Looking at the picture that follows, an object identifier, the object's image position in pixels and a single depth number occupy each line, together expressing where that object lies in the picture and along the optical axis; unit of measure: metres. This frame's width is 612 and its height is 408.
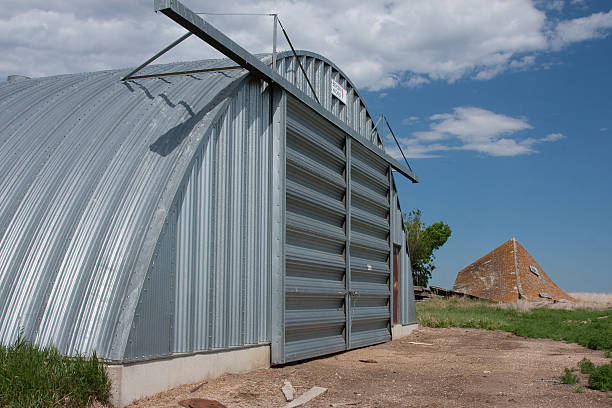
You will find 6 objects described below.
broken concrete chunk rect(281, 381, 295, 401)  8.39
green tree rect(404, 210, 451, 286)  47.78
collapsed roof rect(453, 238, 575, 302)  37.50
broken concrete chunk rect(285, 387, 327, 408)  8.03
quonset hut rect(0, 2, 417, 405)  7.80
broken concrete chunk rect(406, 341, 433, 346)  16.50
